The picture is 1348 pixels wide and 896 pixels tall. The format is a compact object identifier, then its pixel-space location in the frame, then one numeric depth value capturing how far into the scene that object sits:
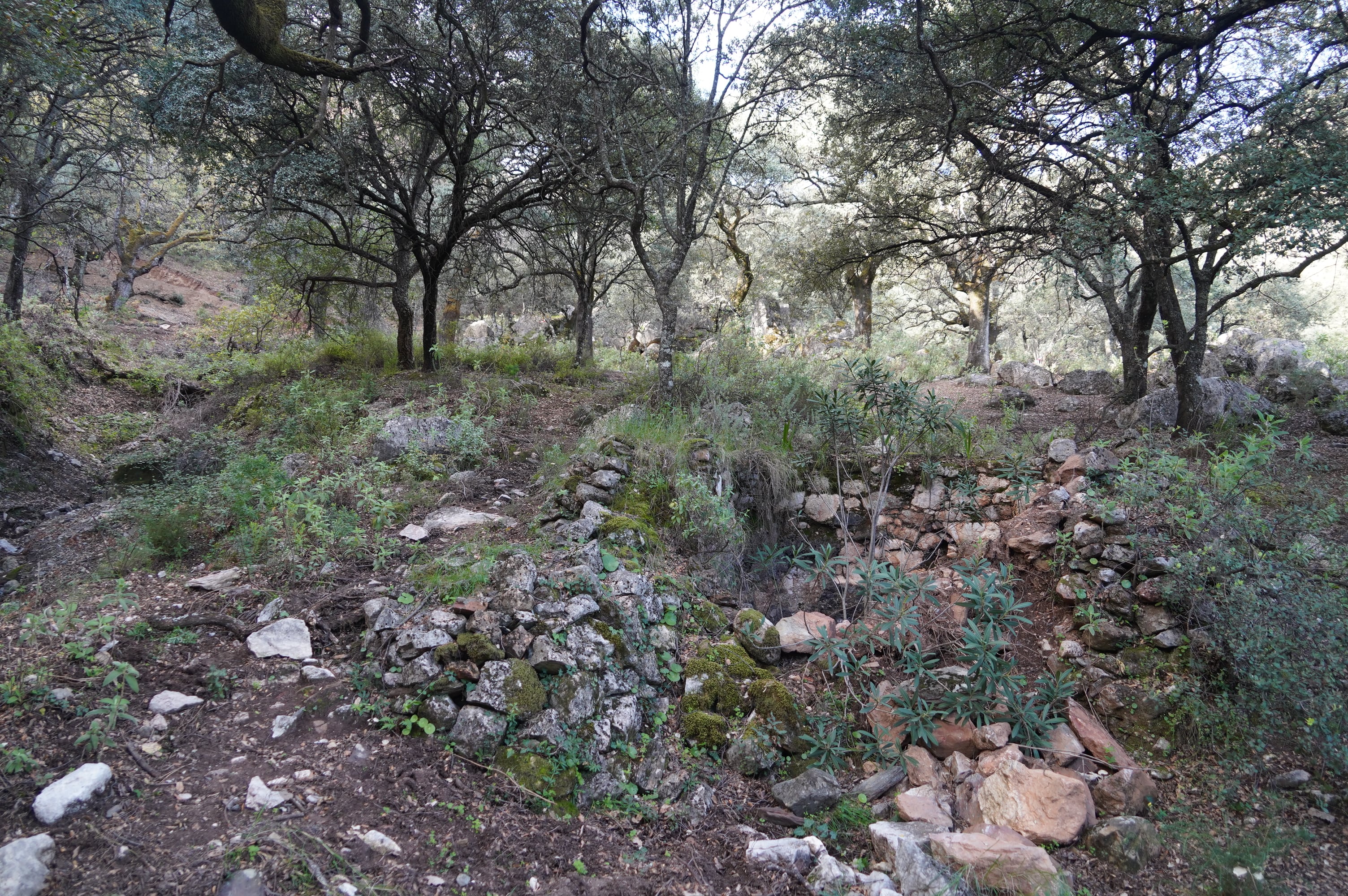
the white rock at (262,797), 2.42
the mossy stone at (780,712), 3.55
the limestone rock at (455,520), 4.76
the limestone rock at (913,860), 2.57
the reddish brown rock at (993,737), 3.41
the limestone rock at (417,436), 5.96
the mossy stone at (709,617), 4.37
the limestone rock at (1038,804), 2.94
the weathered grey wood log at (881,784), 3.26
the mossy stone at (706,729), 3.47
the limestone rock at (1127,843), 2.79
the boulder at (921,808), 3.04
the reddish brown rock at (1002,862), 2.54
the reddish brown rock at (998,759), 3.23
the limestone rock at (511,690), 3.04
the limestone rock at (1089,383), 9.27
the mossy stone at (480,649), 3.21
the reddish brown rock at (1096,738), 3.39
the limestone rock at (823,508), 6.20
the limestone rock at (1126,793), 3.11
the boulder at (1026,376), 10.02
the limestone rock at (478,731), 2.93
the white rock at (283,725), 2.82
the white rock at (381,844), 2.36
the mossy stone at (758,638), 4.24
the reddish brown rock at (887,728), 3.48
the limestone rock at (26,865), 1.89
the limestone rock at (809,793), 3.16
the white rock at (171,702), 2.80
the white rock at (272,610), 3.54
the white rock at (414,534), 4.56
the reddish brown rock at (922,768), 3.34
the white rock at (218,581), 3.85
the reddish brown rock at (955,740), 3.52
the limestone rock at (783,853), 2.78
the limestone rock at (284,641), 3.31
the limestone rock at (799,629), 4.43
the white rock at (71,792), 2.17
